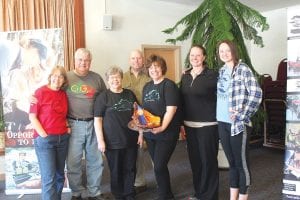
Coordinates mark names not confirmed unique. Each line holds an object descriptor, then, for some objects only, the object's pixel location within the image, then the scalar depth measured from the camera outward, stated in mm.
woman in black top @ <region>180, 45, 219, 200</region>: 2676
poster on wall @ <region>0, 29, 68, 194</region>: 3264
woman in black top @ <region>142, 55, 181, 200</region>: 2672
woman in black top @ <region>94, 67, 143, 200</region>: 2760
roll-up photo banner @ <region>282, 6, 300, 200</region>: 2756
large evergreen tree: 3557
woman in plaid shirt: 2404
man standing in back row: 3113
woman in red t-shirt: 2596
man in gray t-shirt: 2859
